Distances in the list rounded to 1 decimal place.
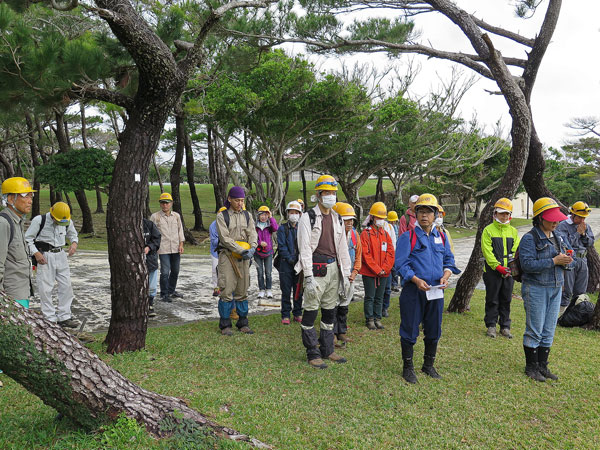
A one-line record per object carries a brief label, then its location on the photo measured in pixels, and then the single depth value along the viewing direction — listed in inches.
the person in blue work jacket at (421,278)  172.9
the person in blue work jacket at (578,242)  270.7
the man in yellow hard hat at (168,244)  307.3
